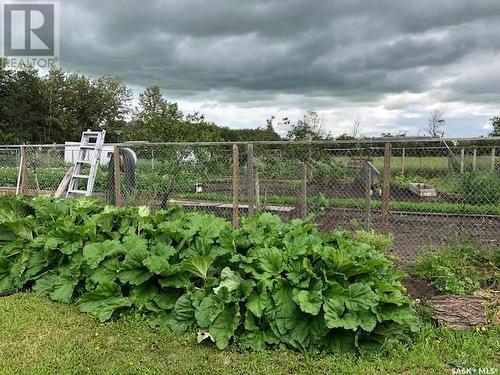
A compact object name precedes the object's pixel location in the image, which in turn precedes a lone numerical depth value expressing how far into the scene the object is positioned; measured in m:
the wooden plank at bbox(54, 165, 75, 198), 9.29
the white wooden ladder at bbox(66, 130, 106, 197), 8.90
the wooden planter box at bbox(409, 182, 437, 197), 8.71
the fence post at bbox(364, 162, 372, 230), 5.61
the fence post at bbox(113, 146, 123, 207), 7.00
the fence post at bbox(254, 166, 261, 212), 6.46
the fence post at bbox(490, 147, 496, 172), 5.29
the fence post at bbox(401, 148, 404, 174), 6.69
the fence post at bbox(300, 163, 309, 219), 6.10
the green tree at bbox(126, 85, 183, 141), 20.31
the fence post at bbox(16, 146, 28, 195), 8.89
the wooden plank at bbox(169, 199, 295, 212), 6.83
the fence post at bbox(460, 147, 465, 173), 5.71
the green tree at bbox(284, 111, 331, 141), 13.99
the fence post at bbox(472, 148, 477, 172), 5.75
